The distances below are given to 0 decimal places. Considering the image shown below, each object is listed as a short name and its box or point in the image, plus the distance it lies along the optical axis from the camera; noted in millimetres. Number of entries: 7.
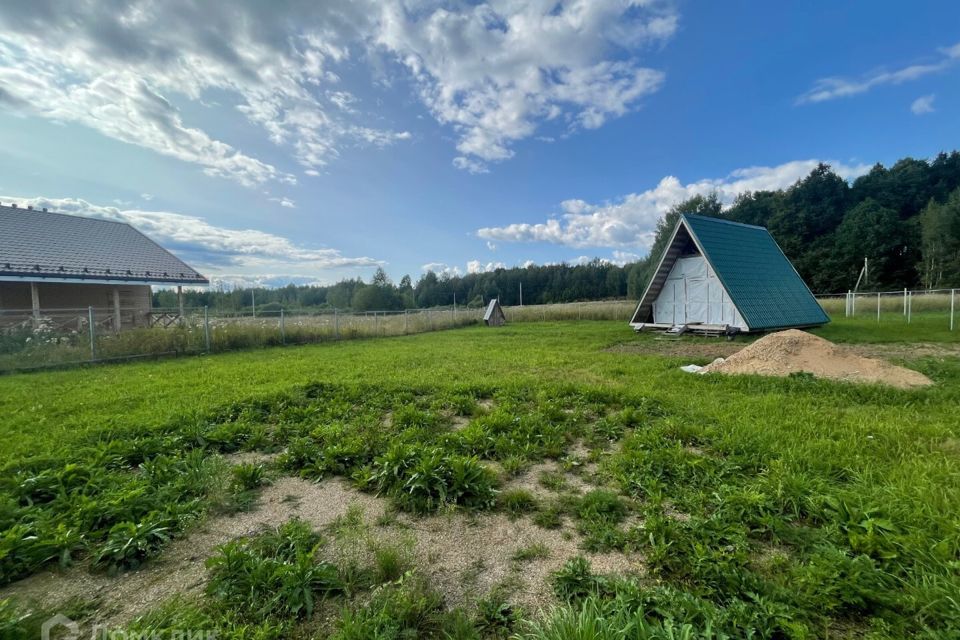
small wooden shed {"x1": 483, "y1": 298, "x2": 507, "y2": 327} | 25547
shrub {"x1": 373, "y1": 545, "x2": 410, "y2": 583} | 2148
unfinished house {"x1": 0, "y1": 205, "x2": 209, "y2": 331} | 13156
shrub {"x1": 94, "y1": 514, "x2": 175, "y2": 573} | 2254
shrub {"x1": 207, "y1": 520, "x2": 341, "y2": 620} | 1895
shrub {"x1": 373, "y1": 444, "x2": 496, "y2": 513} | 2957
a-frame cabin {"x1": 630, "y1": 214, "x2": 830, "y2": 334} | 13523
